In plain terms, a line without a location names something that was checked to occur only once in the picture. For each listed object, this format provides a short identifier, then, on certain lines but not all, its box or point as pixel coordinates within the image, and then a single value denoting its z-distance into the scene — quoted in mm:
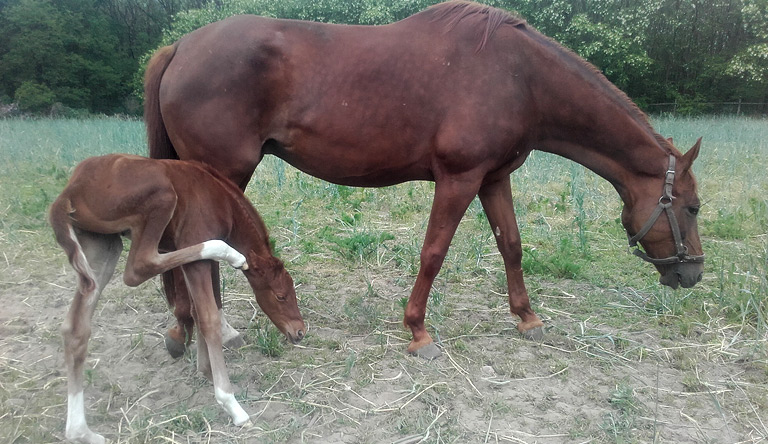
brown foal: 2408
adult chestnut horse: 3146
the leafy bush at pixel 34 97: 23234
